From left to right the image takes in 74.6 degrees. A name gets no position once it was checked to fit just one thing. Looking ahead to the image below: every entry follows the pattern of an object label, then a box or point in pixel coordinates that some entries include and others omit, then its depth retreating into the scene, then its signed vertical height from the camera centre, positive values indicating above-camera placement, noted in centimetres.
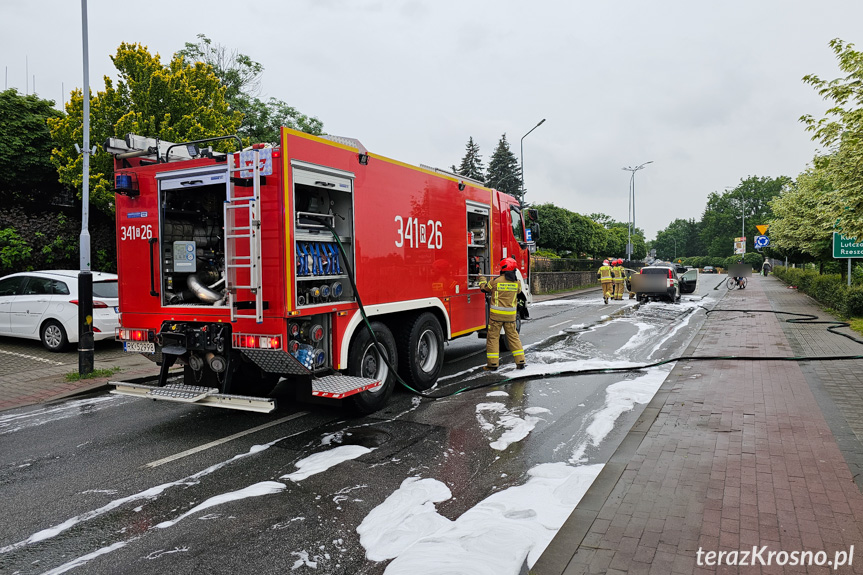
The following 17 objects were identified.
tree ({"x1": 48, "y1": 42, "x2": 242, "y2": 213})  1444 +439
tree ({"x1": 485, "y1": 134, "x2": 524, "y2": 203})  5662 +1046
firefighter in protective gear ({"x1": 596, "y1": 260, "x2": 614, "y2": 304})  2375 -27
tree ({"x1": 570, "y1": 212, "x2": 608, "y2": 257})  4341 +291
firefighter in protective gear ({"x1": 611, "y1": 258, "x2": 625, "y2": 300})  2396 -25
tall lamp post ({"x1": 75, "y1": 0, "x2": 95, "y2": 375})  843 -57
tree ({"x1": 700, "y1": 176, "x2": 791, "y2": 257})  11150 +1212
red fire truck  530 +9
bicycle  3488 -78
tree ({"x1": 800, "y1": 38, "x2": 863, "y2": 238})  833 +196
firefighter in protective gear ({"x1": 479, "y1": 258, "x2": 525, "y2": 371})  896 -57
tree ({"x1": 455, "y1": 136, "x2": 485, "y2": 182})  5694 +1123
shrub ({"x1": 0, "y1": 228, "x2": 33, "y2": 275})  1301 +63
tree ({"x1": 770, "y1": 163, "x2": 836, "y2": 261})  2086 +203
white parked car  1030 -54
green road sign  1452 +56
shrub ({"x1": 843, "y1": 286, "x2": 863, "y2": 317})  1472 -85
